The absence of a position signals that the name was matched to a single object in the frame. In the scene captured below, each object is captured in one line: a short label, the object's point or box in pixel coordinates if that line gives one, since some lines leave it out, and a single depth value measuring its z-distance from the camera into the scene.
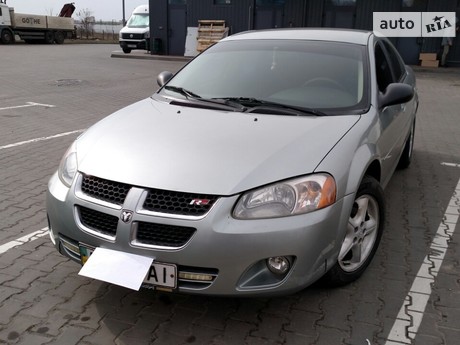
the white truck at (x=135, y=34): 23.22
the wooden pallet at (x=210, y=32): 20.11
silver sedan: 2.38
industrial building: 18.11
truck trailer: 30.42
